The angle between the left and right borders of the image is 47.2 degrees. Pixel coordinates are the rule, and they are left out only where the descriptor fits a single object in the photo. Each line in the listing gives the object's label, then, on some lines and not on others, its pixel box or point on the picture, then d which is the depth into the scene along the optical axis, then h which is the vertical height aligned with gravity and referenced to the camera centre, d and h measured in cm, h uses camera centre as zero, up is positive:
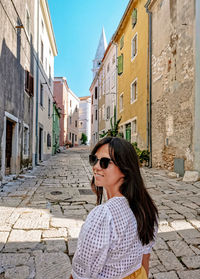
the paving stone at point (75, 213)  417 -129
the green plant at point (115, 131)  1639 +105
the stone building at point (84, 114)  5155 +710
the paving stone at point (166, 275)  231 -132
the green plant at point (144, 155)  1144 -46
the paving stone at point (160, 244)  295 -131
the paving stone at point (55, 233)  326 -130
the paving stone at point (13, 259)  250 -130
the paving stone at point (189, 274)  232 -132
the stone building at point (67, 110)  3212 +581
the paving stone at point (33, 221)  358 -128
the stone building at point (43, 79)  1244 +415
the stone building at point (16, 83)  686 +223
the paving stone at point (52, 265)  233 -131
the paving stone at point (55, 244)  286 -130
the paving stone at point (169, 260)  250 -131
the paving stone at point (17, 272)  228 -131
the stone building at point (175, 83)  770 +248
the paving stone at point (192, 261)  254 -131
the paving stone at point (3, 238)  298 -129
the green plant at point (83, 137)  4891 +170
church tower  4141 +1688
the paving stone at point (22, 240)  289 -130
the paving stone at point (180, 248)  281 -131
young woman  91 -33
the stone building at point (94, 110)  2778 +453
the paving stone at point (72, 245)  279 -130
